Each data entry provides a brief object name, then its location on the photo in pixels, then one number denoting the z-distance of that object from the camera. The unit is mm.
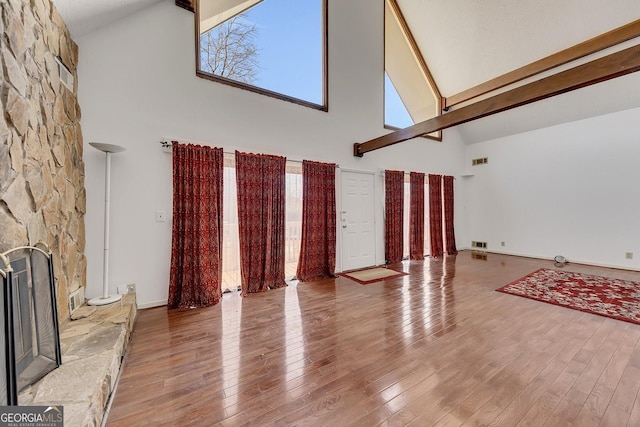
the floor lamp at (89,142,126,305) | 2559
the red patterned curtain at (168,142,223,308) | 3182
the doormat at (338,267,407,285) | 4316
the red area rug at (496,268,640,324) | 2972
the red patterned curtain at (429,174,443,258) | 6326
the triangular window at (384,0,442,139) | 5719
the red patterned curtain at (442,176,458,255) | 6645
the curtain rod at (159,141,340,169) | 3191
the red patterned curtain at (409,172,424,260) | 5875
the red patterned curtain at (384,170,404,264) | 5426
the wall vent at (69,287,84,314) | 2350
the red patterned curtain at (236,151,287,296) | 3654
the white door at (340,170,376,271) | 4891
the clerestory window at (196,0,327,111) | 3666
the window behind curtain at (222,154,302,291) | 3627
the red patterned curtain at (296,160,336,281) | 4312
